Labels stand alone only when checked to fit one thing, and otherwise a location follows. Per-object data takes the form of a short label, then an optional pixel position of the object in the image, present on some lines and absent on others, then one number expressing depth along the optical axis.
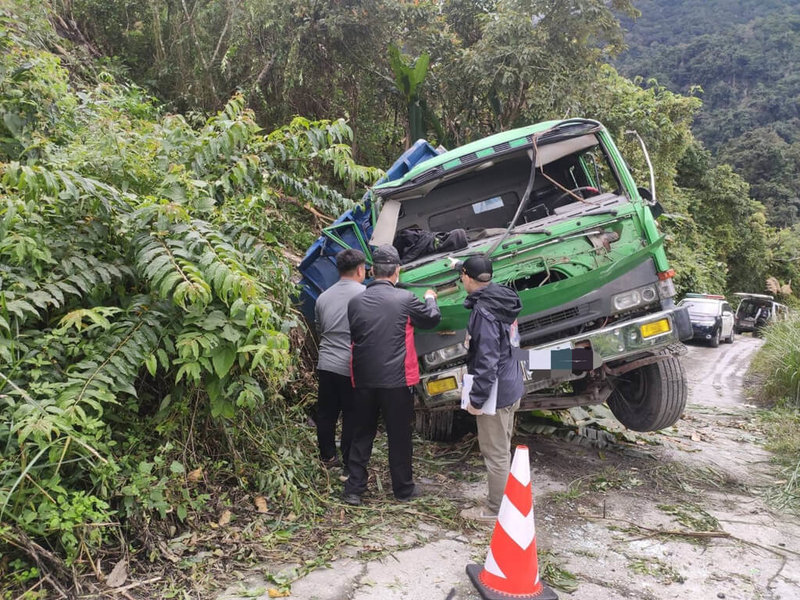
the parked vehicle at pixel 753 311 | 24.84
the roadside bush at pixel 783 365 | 7.64
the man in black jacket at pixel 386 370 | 4.04
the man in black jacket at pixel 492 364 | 3.69
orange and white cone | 2.94
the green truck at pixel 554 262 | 4.34
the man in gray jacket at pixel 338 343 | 4.44
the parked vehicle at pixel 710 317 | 18.20
